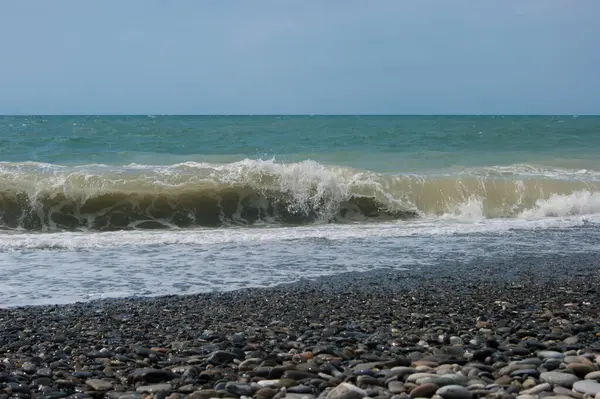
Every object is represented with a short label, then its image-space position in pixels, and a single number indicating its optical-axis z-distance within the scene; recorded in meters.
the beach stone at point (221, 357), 4.27
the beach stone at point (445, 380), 3.60
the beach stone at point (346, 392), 3.44
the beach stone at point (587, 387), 3.47
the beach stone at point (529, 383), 3.63
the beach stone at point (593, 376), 3.71
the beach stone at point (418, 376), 3.70
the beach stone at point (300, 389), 3.61
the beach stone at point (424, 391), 3.49
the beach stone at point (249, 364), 4.11
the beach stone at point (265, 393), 3.55
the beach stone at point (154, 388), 3.72
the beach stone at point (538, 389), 3.51
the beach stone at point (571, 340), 4.62
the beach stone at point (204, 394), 3.54
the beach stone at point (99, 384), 3.81
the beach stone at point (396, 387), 3.56
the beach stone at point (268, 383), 3.71
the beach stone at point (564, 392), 3.44
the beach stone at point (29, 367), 4.21
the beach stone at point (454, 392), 3.43
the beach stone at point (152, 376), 3.95
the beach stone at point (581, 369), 3.80
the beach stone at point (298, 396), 3.50
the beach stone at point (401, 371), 3.84
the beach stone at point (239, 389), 3.59
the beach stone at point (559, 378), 3.63
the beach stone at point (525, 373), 3.81
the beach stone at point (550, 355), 4.19
